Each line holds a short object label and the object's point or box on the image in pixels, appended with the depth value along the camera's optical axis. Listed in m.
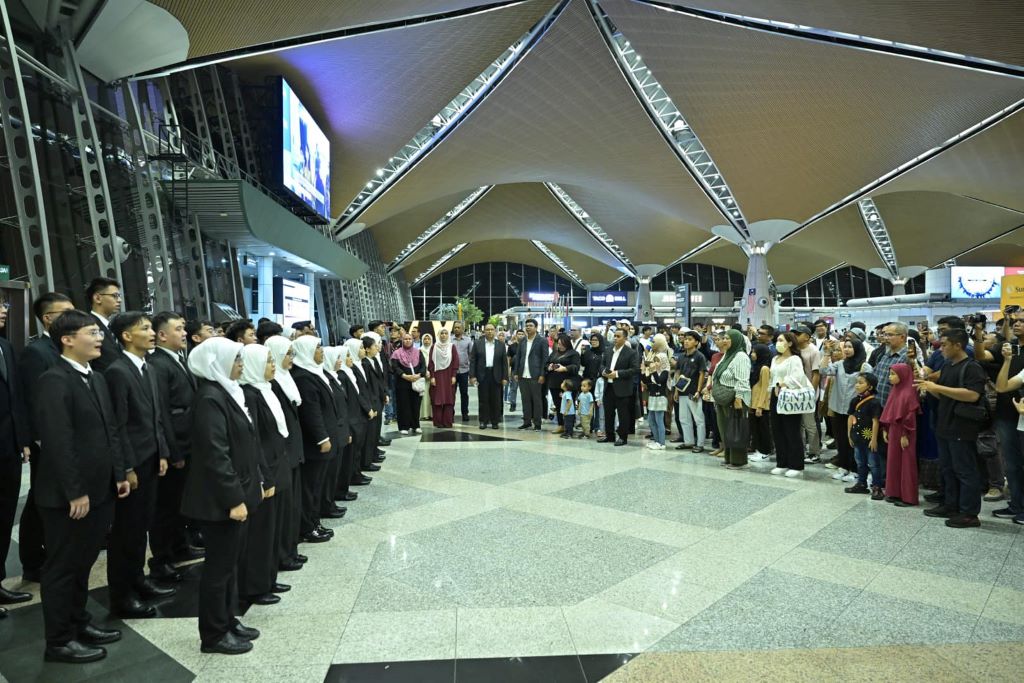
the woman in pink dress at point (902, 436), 5.55
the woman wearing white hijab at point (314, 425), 4.33
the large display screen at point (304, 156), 14.55
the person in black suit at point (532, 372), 10.53
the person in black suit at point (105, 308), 3.99
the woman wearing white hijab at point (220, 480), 2.87
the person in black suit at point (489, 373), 10.83
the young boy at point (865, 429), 6.04
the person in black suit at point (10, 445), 3.51
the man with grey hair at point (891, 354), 5.80
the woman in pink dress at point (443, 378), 10.85
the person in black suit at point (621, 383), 8.98
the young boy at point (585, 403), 9.75
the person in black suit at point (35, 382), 3.60
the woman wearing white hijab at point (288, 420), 3.78
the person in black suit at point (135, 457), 3.39
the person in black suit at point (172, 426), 3.96
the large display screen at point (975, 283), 29.78
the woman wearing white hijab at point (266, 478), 3.29
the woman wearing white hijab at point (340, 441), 4.95
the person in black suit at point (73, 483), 2.84
